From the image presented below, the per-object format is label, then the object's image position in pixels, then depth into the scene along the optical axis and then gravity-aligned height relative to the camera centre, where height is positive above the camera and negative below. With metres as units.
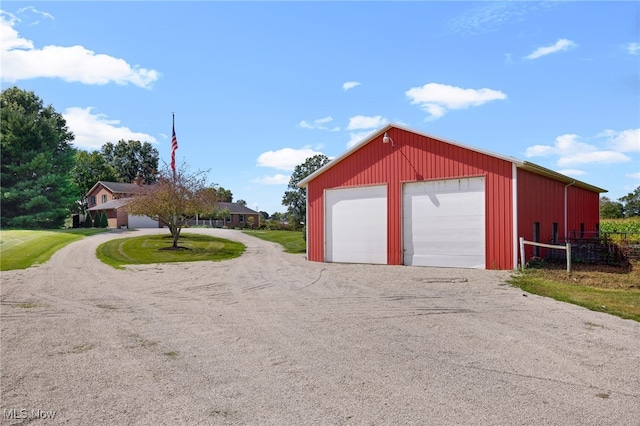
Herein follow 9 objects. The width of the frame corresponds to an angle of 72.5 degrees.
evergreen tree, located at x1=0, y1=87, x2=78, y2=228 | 36.31 +4.84
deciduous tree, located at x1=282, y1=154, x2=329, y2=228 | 55.97 +3.90
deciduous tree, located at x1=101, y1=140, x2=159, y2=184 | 74.31 +11.10
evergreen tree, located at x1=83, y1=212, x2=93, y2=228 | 48.12 +0.06
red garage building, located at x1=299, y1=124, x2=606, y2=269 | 14.51 +0.68
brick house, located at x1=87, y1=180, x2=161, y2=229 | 45.28 +2.04
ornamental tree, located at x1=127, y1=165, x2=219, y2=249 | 25.05 +1.24
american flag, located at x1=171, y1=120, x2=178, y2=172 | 30.41 +5.61
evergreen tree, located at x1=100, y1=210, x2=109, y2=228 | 45.00 +0.26
